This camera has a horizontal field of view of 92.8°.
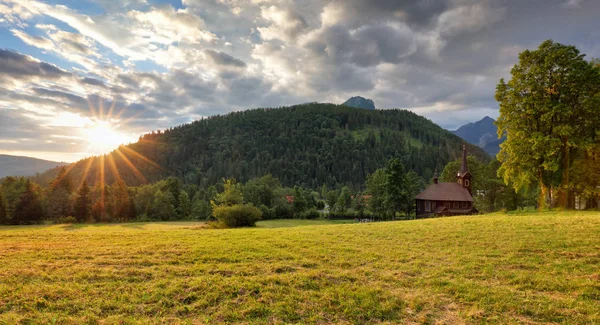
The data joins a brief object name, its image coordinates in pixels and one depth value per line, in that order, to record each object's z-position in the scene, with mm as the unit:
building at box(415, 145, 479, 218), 60125
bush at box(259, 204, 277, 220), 81250
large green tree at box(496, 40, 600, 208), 27859
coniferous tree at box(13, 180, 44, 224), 53656
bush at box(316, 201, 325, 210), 115188
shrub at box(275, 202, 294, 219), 85125
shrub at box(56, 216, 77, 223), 54400
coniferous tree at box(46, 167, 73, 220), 58094
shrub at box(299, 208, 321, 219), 87250
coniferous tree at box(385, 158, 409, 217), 65000
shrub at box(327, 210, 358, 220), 92481
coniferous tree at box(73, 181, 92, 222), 59125
